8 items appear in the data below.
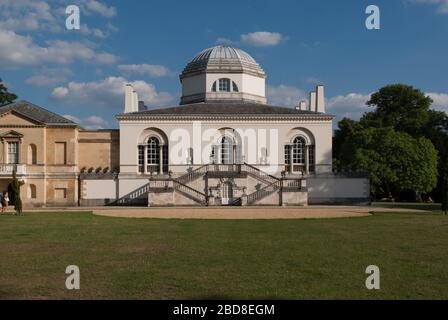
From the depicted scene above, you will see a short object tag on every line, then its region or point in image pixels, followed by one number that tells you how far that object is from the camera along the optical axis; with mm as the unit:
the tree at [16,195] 31266
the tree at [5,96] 72925
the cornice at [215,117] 47088
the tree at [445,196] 32562
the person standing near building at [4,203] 35625
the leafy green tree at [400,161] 51938
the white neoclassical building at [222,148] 46594
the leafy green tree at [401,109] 62625
